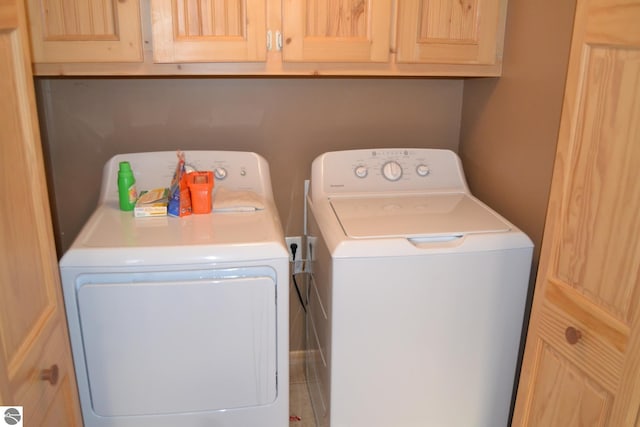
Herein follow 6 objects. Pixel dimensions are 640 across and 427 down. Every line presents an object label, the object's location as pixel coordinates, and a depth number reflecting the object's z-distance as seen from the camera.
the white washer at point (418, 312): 1.48
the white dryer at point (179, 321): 1.40
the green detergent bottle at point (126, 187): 1.70
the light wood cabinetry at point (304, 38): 1.57
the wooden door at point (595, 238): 0.88
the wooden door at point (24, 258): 0.90
